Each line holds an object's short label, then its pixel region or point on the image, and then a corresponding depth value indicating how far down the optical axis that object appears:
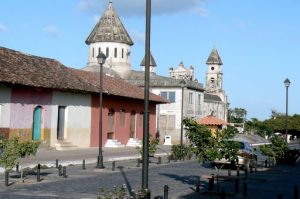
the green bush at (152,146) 29.86
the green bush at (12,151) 16.84
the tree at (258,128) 93.71
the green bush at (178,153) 31.63
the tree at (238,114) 130.41
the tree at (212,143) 16.11
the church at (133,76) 61.66
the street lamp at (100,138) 23.23
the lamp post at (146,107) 11.02
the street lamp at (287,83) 34.28
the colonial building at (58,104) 31.41
